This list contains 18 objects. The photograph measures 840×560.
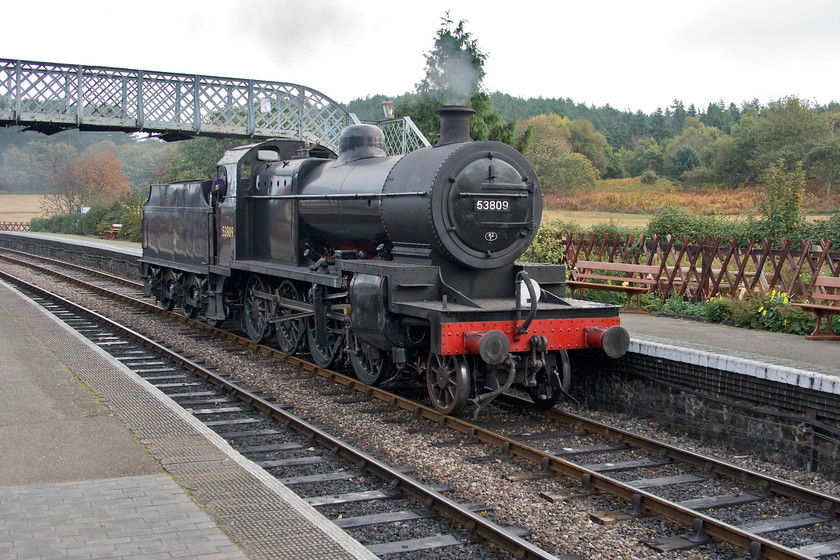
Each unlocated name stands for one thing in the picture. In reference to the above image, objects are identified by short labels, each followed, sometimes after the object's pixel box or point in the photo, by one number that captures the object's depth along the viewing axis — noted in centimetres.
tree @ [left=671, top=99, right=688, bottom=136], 9675
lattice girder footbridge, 1966
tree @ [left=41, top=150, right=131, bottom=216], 6006
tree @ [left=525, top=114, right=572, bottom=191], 5647
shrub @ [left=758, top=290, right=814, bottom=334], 1154
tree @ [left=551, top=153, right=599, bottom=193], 5312
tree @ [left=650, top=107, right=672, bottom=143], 9406
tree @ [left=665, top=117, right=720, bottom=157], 7031
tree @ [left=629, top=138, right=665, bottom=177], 6462
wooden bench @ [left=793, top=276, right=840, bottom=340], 1053
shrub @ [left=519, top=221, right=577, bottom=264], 1563
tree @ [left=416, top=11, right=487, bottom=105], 1022
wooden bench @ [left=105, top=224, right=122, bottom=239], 4338
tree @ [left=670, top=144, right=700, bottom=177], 5947
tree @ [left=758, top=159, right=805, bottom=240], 1616
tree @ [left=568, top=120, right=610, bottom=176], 7669
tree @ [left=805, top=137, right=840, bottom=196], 4159
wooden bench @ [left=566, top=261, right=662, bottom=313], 1399
